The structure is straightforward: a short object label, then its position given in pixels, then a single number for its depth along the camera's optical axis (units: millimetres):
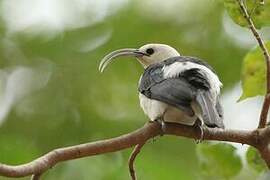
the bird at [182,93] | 6241
